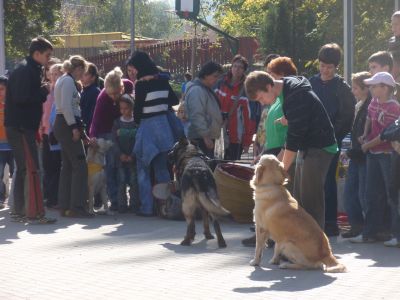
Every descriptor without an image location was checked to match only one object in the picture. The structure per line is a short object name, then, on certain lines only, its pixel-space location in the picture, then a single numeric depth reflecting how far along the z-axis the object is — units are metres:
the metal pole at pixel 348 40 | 12.53
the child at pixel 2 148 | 12.78
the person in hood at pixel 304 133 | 8.39
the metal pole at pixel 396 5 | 15.53
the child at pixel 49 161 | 12.50
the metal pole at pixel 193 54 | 23.37
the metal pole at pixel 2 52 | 14.62
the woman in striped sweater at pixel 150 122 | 11.47
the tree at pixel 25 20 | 28.50
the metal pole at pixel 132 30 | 20.46
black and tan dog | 9.38
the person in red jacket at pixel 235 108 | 12.47
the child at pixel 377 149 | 9.19
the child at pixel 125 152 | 11.92
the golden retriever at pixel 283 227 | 7.93
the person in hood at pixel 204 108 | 11.46
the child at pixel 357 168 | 9.68
